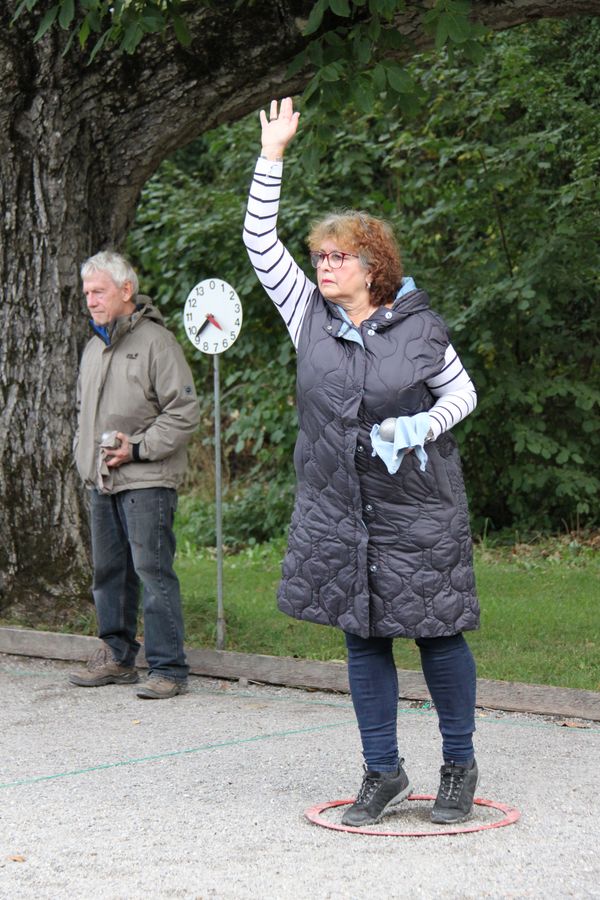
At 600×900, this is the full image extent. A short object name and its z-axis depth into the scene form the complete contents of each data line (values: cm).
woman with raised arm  768
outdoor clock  1339
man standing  1187
